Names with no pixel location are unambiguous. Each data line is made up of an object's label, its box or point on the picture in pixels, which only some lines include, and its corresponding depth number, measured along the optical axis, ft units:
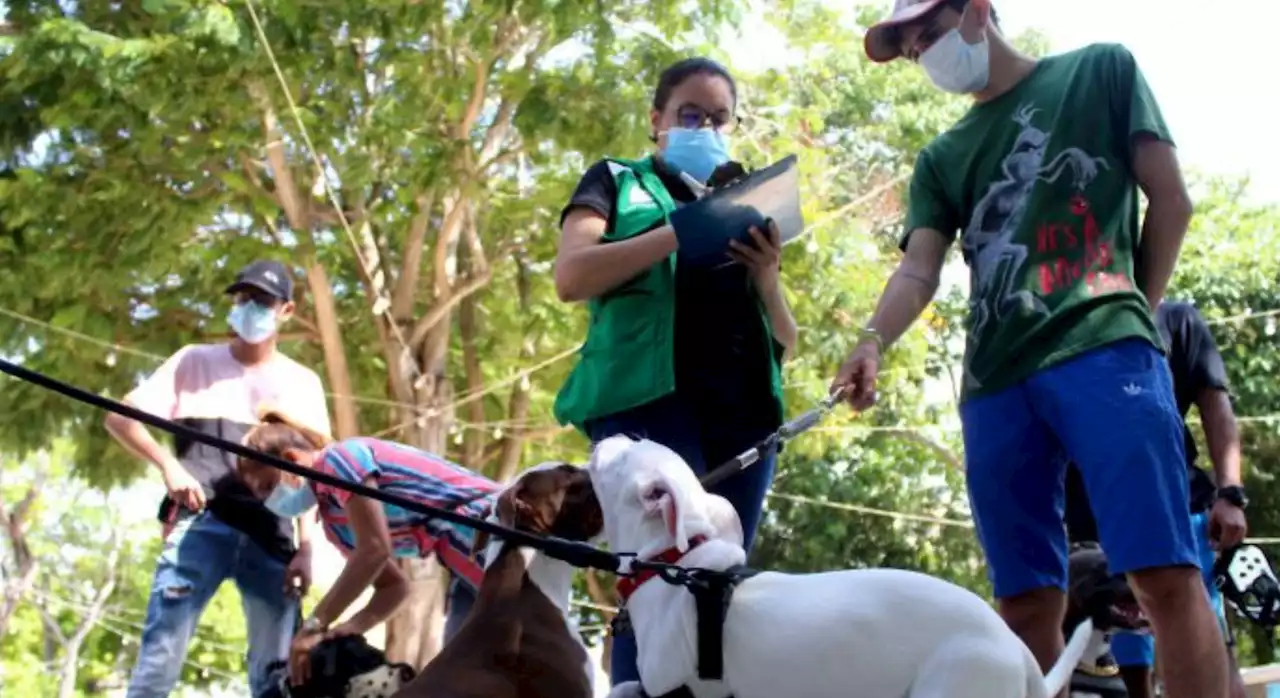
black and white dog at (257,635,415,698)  14.12
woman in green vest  12.29
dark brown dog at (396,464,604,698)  10.92
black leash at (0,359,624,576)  8.45
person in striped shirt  15.06
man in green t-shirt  10.70
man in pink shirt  16.80
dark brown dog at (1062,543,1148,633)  15.20
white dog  8.81
